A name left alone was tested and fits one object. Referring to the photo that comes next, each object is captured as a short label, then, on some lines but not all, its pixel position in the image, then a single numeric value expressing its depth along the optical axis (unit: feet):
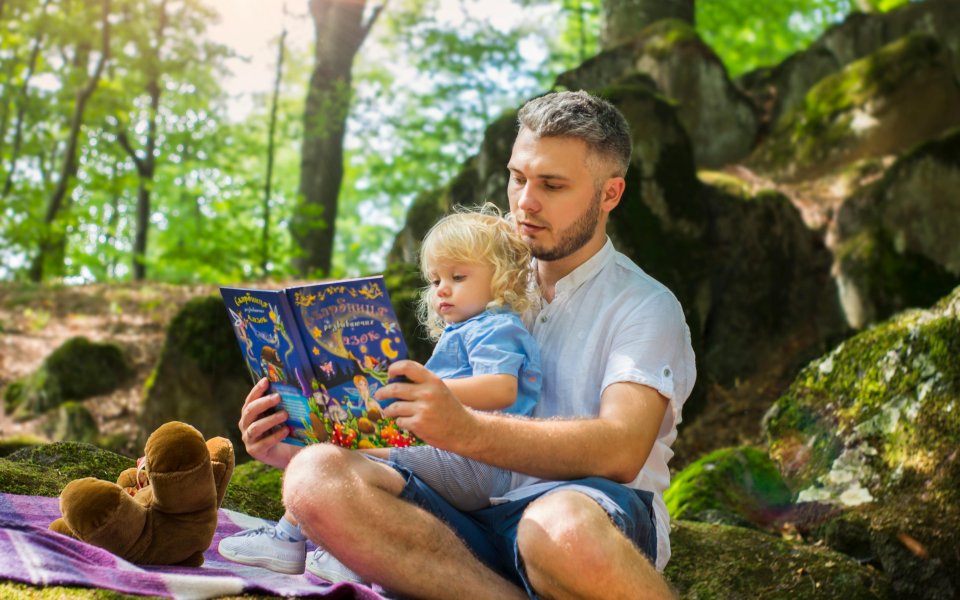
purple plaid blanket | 7.70
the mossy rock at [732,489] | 15.06
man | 7.67
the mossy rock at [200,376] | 22.62
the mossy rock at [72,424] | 25.89
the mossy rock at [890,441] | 12.30
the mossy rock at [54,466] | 11.39
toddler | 8.79
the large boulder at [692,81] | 30.50
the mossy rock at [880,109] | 28.27
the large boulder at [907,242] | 23.56
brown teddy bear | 8.60
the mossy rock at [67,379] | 28.09
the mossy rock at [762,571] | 11.39
